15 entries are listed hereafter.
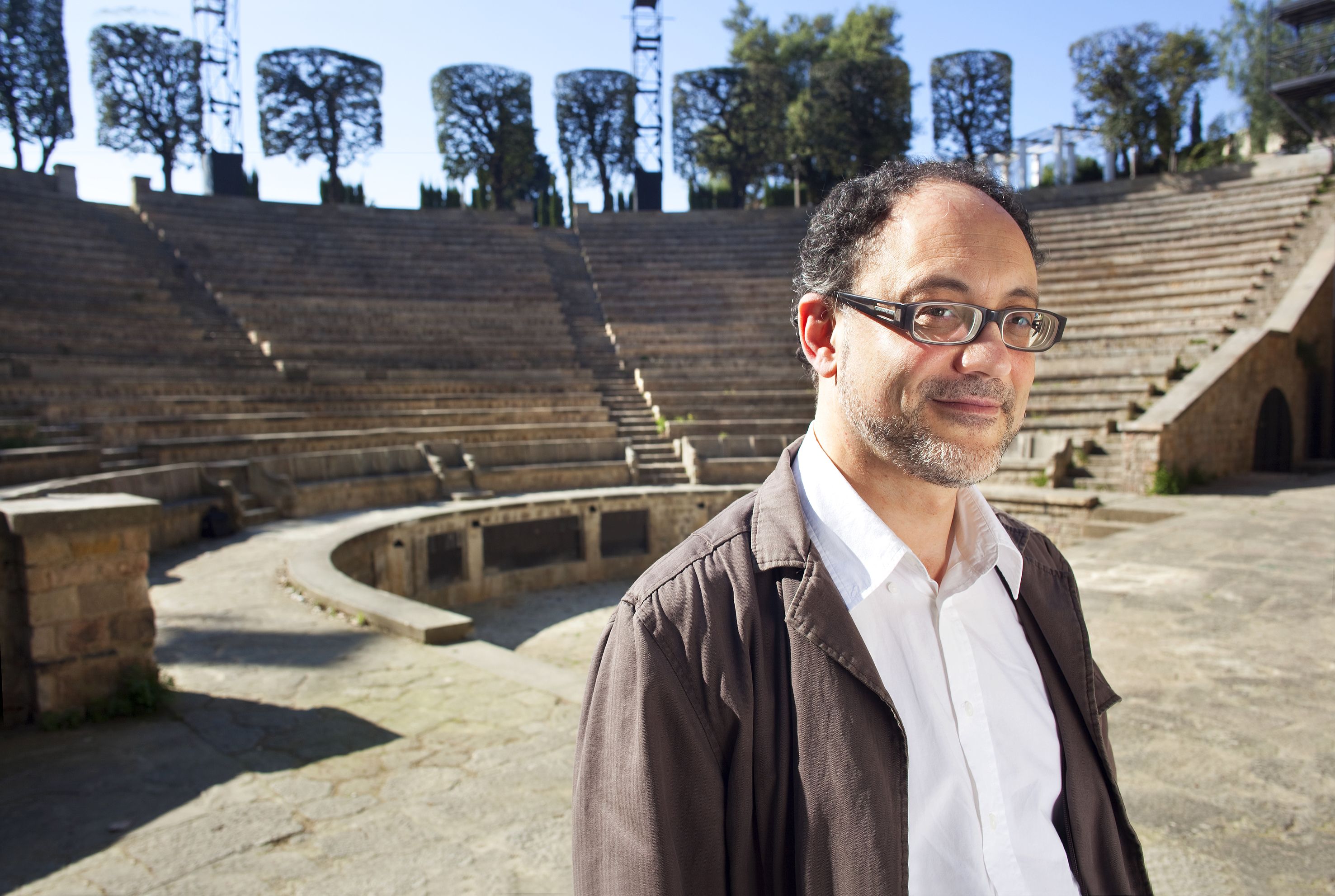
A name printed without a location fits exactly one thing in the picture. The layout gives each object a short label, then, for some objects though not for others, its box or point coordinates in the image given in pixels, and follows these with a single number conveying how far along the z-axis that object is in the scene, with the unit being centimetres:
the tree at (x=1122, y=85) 2548
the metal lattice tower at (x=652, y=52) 3116
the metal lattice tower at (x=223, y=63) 2661
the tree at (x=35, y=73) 2497
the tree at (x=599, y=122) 3238
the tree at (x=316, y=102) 2847
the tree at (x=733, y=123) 3197
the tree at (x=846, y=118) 2944
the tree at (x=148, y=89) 2705
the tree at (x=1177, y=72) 2486
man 116
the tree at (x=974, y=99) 2917
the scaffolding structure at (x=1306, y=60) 1995
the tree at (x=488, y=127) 3108
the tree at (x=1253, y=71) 2420
